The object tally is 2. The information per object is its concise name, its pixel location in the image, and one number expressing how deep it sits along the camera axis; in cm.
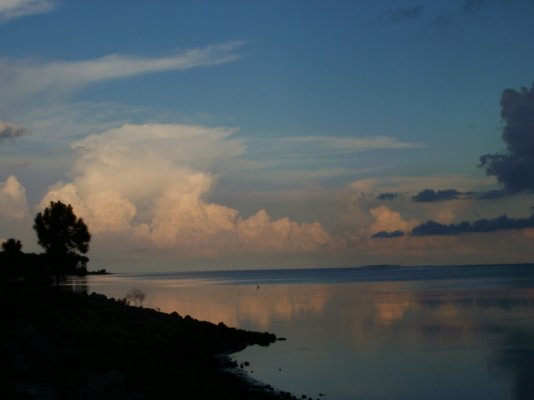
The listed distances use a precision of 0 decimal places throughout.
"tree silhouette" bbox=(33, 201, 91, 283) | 7788
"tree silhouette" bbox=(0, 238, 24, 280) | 7434
